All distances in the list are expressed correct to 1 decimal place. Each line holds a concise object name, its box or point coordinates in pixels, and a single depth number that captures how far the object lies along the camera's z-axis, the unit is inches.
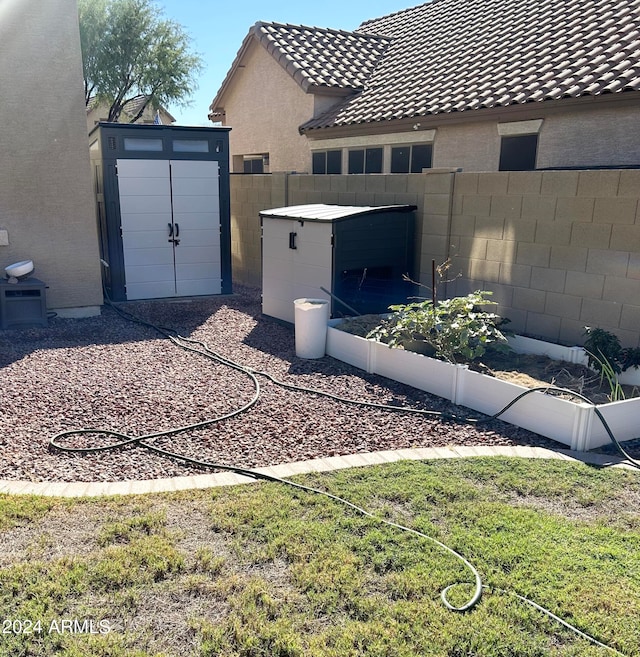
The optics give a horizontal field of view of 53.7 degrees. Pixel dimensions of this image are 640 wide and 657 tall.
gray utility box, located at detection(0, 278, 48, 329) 351.9
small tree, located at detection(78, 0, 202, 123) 1037.2
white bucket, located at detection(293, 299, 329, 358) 299.3
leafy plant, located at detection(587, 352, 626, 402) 224.2
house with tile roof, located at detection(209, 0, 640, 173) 368.8
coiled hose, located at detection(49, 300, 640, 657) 123.4
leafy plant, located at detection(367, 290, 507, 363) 258.2
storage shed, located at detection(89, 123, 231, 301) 414.9
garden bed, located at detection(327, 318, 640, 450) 203.9
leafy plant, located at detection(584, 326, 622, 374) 239.0
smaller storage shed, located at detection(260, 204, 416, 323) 326.6
